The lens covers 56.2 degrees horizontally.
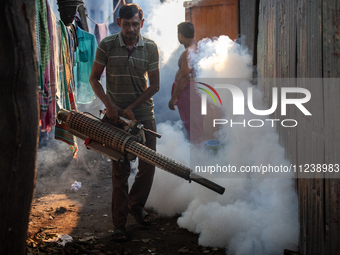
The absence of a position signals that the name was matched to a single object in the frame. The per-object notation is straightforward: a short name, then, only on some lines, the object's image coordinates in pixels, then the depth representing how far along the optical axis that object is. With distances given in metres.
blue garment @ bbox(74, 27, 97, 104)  5.58
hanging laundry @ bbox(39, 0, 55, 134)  3.39
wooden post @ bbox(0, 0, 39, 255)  1.64
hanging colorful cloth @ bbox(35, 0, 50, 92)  3.38
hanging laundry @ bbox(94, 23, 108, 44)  7.30
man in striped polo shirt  3.56
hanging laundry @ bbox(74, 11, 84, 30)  5.20
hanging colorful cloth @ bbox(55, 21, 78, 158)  4.13
